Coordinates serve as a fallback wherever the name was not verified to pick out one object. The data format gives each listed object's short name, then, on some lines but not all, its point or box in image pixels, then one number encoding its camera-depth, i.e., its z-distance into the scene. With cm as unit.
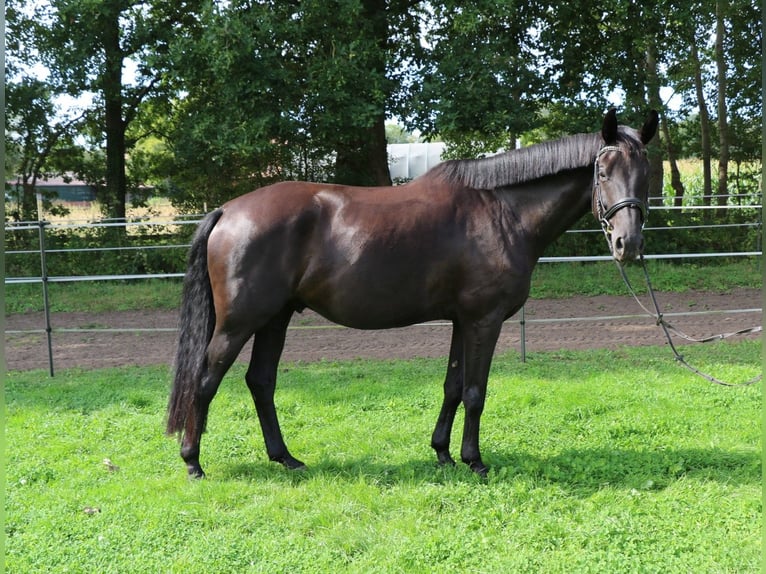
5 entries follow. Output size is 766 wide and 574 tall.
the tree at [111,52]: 1026
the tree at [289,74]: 899
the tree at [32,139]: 1228
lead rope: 371
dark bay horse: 366
